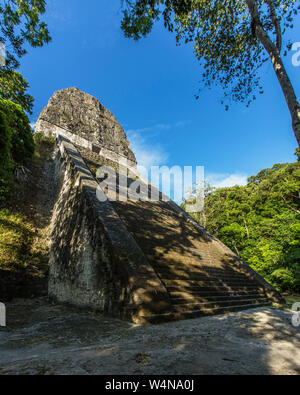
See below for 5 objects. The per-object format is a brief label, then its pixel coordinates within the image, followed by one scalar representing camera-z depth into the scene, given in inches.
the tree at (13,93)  210.5
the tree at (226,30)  202.2
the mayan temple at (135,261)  140.9
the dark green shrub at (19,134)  342.3
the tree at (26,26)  191.0
